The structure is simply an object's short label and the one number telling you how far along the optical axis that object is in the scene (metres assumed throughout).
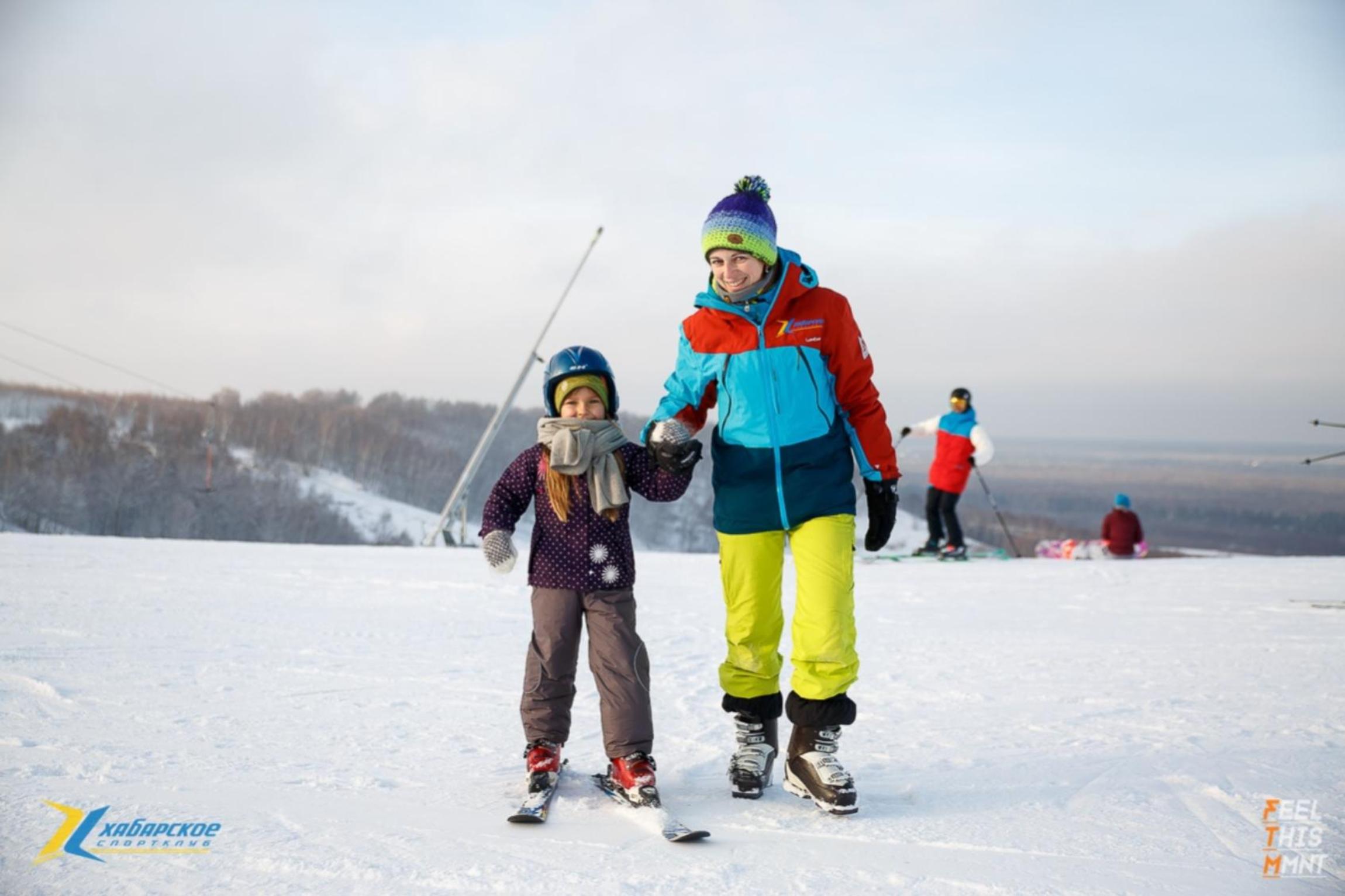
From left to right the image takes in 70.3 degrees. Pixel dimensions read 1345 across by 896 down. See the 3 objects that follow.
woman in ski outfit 2.90
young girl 2.84
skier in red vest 10.55
